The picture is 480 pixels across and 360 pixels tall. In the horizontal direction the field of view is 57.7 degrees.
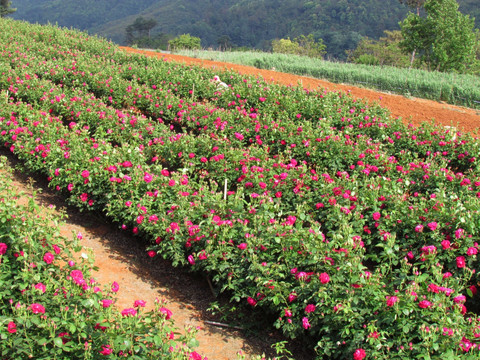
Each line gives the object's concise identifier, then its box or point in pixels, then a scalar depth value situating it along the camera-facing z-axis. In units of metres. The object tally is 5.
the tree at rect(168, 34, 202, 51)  40.31
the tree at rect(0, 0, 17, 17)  36.59
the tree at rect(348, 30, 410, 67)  40.77
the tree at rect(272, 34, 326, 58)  43.72
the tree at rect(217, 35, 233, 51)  71.50
